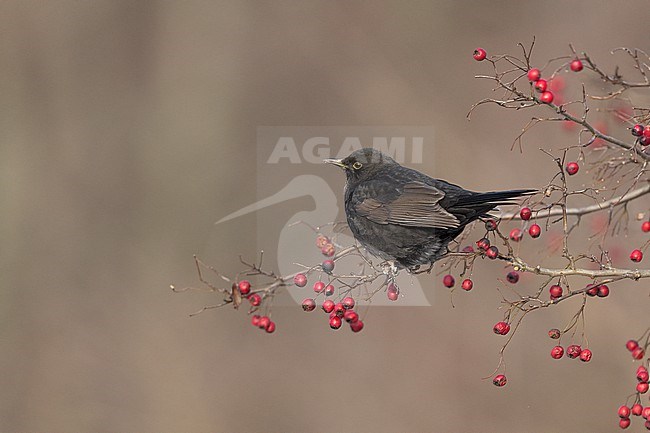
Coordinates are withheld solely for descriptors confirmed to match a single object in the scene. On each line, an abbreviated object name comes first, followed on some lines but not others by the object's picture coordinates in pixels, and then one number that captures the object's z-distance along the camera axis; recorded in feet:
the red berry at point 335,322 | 21.53
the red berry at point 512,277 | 20.20
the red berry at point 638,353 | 18.92
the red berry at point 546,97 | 16.48
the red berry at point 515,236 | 20.93
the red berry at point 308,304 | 20.29
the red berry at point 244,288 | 19.43
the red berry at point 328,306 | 21.61
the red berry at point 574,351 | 19.66
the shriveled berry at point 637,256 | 19.99
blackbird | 21.88
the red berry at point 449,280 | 23.20
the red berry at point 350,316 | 21.04
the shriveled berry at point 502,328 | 19.44
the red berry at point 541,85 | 17.57
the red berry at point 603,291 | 18.95
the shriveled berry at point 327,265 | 20.77
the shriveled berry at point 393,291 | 22.72
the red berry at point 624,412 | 20.48
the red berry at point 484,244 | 18.99
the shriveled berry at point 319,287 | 22.38
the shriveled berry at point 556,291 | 19.25
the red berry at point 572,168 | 20.29
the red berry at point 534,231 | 20.10
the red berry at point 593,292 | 19.25
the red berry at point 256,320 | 21.17
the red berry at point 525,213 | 18.84
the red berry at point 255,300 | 19.01
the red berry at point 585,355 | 19.71
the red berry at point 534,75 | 17.38
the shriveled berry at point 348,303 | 21.18
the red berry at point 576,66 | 17.39
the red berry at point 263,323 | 21.08
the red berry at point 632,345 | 20.30
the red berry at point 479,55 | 18.40
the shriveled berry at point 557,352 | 20.25
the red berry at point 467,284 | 20.73
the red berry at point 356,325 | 21.50
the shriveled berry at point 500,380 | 20.48
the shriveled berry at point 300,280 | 20.67
